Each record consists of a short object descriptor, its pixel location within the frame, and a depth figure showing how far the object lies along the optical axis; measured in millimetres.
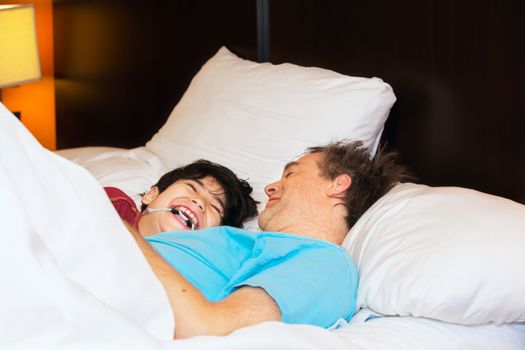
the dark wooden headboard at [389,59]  1824
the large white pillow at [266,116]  2045
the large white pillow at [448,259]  1432
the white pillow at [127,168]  2250
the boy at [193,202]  1826
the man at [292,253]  1338
